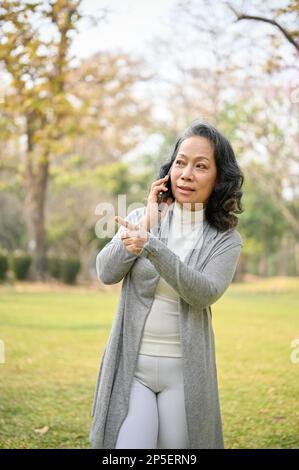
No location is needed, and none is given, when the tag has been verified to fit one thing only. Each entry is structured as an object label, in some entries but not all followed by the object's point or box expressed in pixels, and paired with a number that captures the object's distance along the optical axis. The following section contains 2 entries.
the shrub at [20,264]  17.64
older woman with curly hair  1.93
